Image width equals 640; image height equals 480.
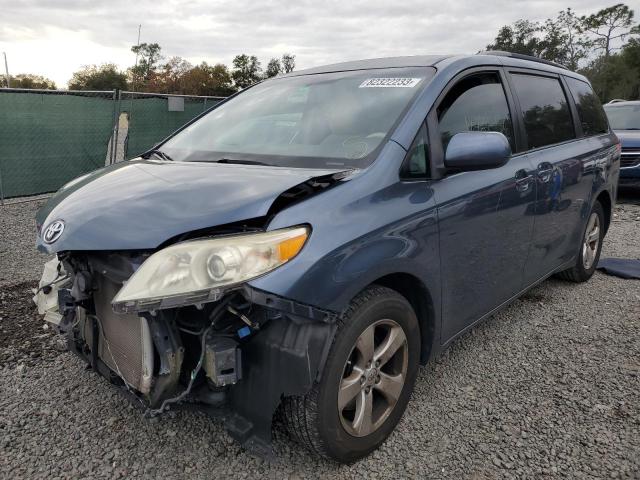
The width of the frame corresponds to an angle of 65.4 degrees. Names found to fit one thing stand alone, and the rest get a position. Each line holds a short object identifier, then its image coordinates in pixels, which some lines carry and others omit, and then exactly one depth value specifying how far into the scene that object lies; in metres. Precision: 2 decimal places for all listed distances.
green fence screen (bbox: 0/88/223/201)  7.43
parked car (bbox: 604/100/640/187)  8.84
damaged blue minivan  1.77
